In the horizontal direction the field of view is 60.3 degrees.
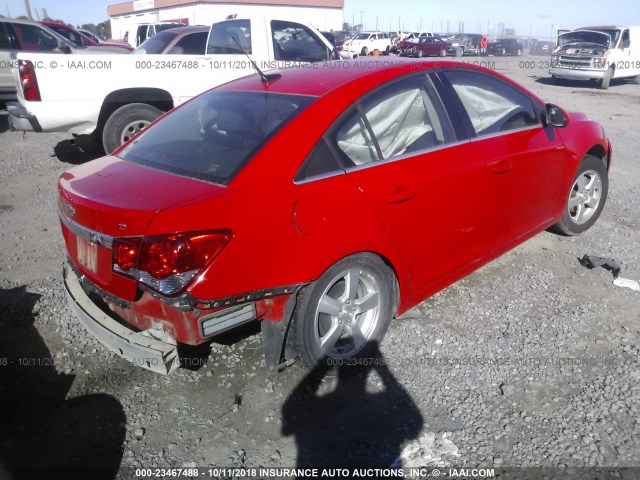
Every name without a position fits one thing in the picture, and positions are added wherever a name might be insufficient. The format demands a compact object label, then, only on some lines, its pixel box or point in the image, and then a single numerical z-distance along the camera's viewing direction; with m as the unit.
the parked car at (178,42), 8.56
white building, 50.25
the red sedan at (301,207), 2.52
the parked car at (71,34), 15.65
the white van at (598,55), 18.45
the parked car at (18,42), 10.99
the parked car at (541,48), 44.13
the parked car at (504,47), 39.31
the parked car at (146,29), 18.34
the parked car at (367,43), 35.01
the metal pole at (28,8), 34.88
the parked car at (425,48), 33.03
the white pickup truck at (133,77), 6.90
